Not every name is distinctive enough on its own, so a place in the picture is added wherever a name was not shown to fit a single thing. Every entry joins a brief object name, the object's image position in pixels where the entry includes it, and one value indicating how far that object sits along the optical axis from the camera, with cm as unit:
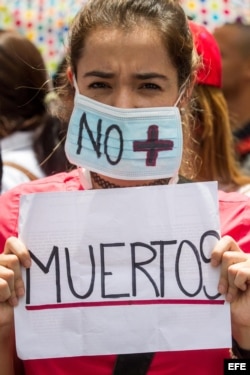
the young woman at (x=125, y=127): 322
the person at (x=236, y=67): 709
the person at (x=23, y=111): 554
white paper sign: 325
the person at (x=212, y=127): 500
